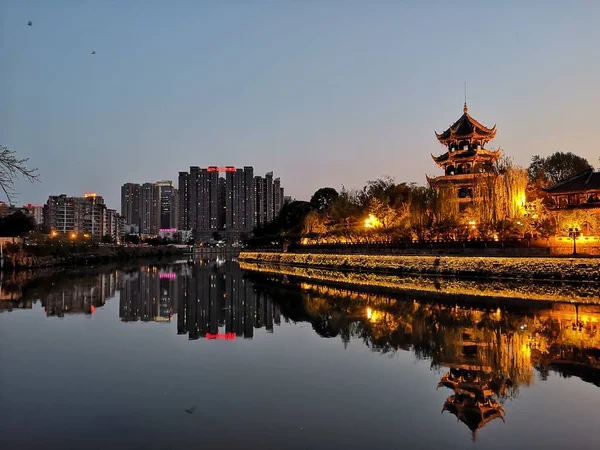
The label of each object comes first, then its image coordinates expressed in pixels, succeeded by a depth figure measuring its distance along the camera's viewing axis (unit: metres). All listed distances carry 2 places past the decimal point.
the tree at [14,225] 65.94
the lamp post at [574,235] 29.09
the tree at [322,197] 79.00
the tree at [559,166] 58.50
